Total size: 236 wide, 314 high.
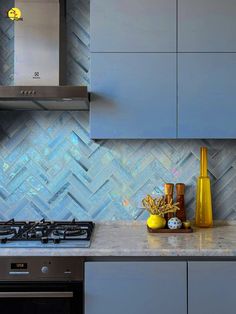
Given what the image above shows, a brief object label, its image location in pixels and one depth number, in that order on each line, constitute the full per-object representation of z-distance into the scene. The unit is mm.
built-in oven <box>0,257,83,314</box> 1720
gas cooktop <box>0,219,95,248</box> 1820
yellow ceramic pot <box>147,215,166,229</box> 2131
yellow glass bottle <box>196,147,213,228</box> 2250
